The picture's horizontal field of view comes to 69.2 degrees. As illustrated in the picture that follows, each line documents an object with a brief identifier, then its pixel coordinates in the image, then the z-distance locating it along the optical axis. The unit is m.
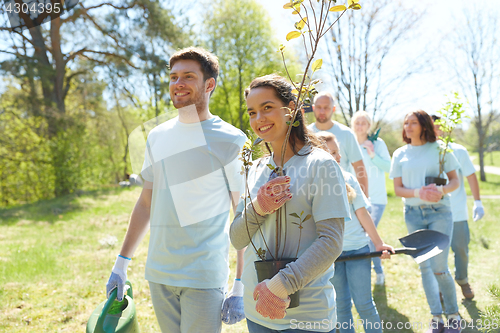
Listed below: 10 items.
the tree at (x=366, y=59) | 13.05
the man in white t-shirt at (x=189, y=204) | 1.87
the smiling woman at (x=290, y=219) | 1.30
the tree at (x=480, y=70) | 15.06
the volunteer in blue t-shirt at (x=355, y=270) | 2.60
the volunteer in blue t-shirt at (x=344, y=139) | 3.73
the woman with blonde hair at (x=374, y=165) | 4.61
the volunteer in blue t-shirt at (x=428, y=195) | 3.24
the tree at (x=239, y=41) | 18.92
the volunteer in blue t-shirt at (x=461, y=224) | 4.03
